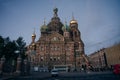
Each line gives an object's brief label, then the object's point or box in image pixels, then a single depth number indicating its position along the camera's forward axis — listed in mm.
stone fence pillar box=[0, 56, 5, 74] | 30541
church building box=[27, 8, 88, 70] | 57781
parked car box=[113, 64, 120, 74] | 31262
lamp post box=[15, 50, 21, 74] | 32275
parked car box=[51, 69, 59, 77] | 31075
